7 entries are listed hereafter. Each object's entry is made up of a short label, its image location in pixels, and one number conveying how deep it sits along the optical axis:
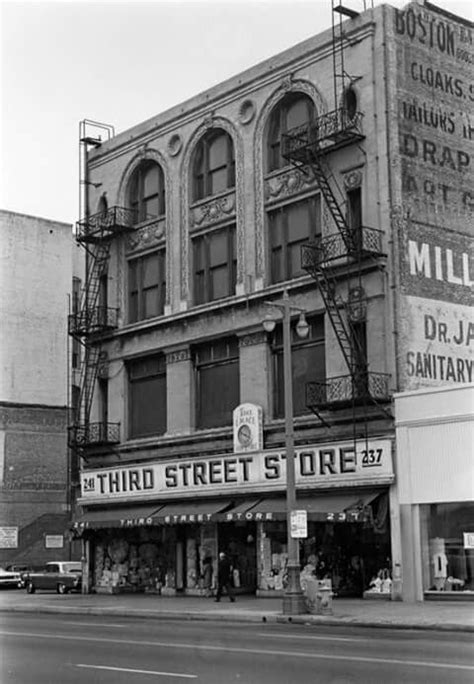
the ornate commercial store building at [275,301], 31.59
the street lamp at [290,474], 26.20
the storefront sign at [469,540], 28.86
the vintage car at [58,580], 44.06
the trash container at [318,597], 26.09
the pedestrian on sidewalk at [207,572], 36.56
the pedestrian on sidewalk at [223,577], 32.31
